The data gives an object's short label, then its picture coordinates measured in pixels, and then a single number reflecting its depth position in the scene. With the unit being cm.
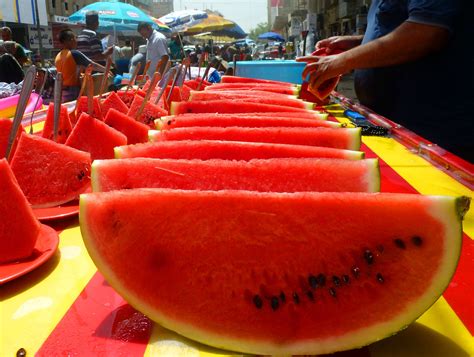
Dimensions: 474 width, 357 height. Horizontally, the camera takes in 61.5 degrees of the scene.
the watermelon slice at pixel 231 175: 78
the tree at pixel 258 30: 8494
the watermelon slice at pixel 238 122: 126
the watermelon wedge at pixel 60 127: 155
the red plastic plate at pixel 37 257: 78
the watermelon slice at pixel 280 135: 112
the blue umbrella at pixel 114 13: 1098
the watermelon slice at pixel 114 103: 194
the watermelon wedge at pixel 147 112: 183
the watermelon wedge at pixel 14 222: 84
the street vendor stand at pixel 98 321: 62
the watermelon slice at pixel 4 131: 133
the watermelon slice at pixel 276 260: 60
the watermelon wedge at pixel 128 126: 155
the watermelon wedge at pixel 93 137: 139
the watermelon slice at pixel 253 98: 180
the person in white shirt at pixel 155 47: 632
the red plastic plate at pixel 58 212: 106
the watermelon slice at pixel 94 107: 174
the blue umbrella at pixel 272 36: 2905
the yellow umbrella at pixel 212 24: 1772
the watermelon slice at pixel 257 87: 240
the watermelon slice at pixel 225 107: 155
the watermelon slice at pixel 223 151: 95
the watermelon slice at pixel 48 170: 115
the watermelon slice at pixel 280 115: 135
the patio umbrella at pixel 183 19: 1512
